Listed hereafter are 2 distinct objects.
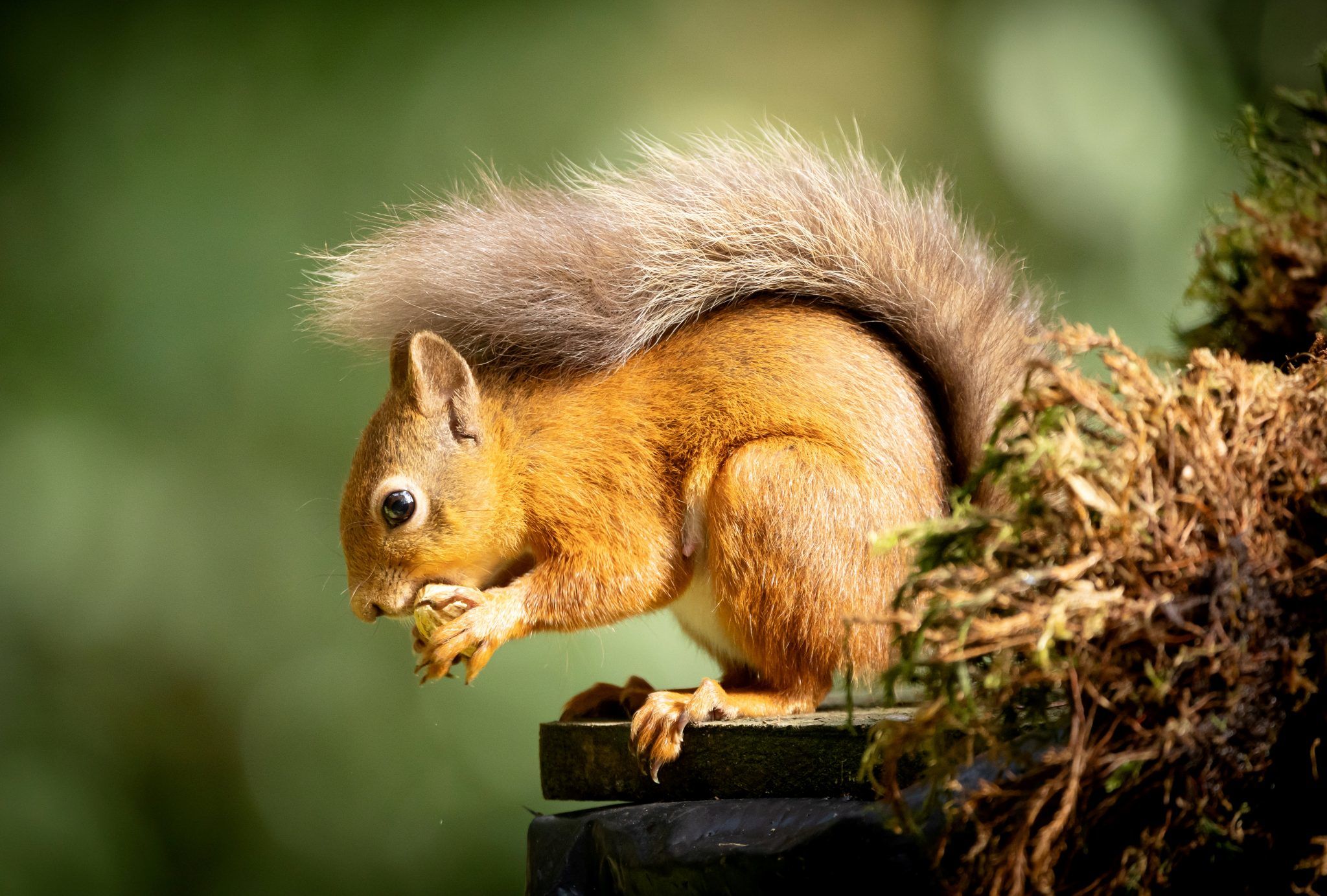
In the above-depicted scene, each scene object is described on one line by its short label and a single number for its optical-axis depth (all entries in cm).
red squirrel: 325
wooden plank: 321
